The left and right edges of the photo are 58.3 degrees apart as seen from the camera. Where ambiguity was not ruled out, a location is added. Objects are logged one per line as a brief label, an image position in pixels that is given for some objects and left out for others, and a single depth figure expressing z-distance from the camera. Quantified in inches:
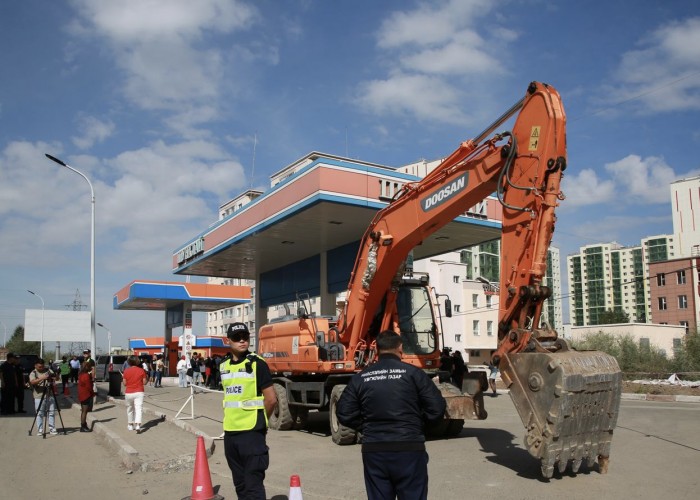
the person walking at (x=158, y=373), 1178.0
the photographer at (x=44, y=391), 506.3
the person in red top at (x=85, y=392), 546.9
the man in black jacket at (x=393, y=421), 166.6
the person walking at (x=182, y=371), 1142.3
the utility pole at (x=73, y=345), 1975.9
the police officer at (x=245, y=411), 206.7
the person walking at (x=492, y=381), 849.8
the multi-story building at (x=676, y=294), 2522.1
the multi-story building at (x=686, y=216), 2963.3
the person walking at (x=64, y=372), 953.5
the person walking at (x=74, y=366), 1249.8
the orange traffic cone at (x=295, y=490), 193.2
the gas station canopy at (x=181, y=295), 1392.7
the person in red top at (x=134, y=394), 511.8
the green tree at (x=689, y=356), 1182.9
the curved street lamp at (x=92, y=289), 998.4
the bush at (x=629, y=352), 1252.5
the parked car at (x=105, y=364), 1508.4
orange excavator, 298.5
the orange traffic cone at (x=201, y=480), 268.2
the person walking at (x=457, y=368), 770.8
